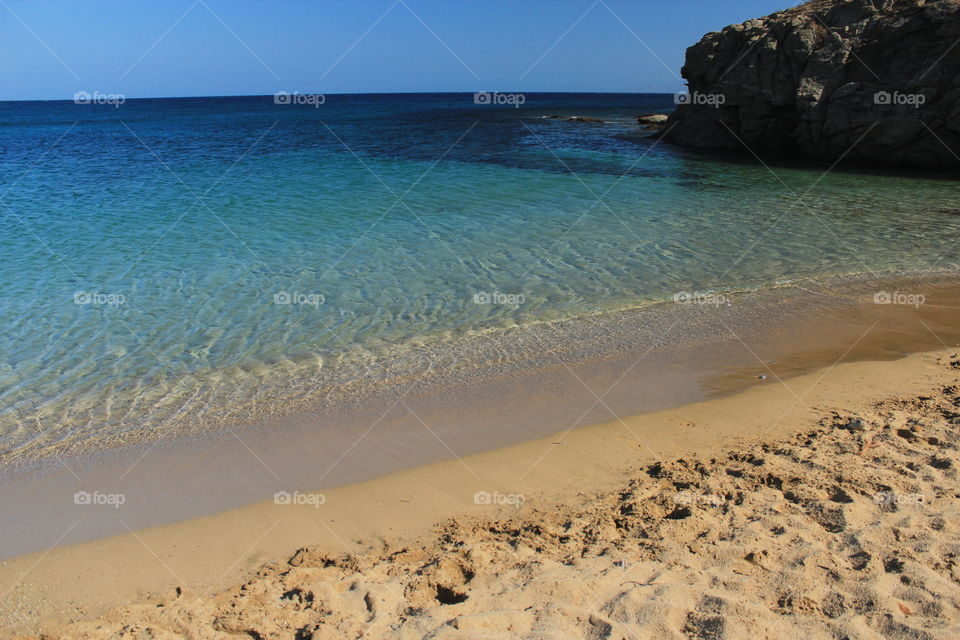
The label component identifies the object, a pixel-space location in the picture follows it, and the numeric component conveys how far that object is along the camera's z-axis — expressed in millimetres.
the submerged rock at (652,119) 45531
